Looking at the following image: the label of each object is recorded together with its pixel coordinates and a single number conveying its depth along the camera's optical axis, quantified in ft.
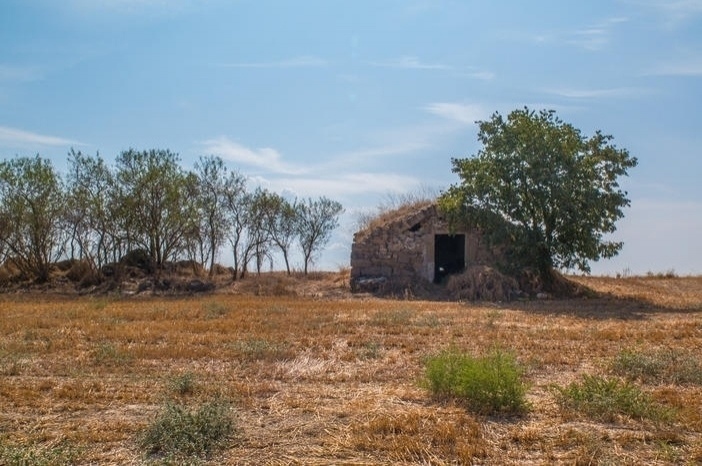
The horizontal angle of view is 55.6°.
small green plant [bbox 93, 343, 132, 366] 31.27
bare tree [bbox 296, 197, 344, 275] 107.55
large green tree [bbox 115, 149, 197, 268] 87.15
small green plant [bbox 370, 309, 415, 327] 45.83
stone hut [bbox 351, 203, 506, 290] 80.84
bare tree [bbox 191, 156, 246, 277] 96.32
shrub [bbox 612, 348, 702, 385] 27.43
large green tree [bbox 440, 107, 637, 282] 72.13
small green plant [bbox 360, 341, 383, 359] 33.27
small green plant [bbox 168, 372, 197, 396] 24.63
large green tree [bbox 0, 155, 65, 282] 88.38
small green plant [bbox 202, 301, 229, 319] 50.85
